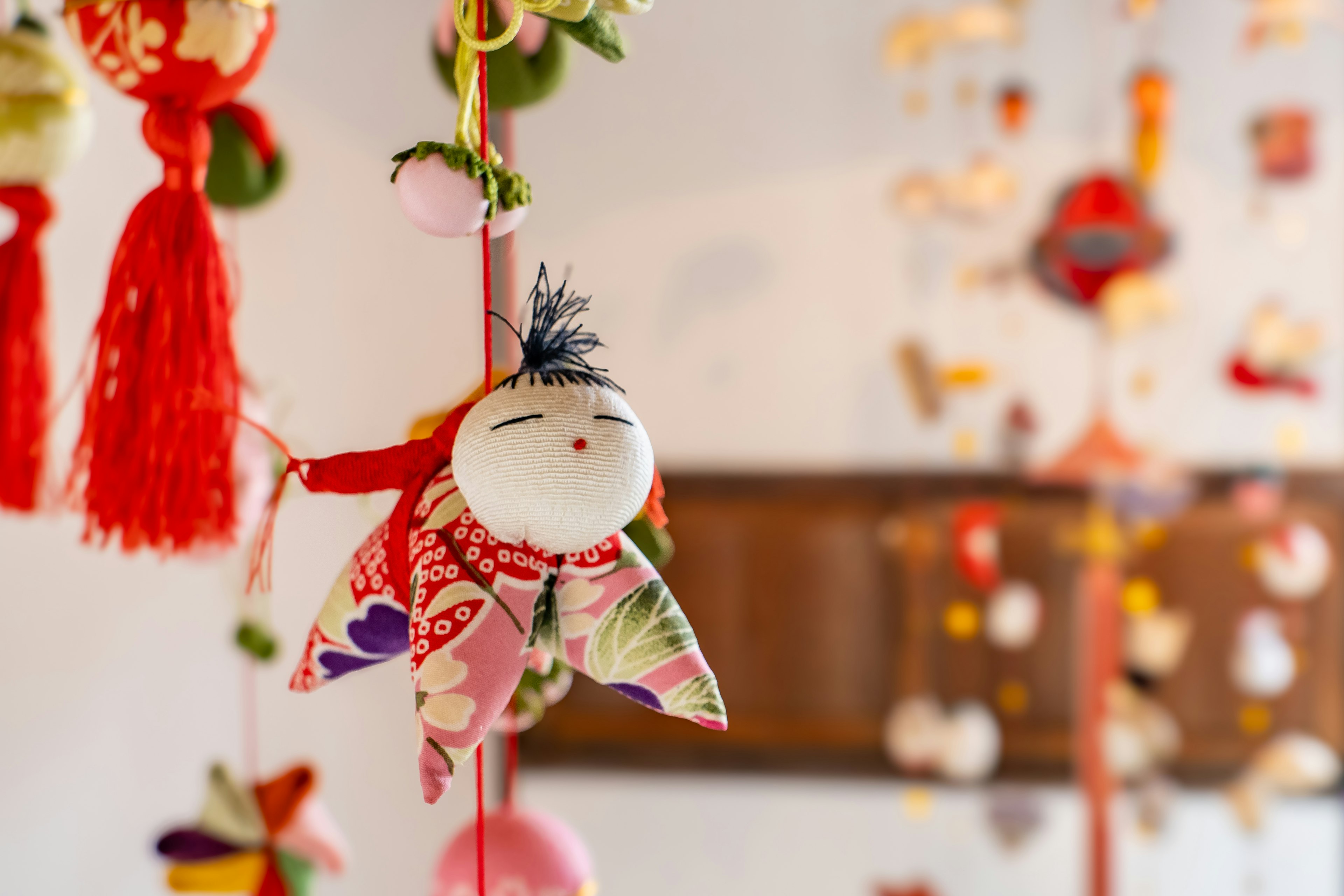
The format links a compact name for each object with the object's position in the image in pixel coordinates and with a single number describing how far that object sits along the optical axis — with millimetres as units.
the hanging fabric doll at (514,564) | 285
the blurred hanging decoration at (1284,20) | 890
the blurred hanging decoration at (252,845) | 612
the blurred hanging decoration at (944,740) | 1065
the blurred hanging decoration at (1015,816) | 1099
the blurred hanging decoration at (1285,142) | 1000
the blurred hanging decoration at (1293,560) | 1004
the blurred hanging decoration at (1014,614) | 1049
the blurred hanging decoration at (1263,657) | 1022
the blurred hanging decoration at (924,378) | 1093
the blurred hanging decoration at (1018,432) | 1091
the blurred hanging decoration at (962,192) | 1011
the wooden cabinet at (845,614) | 1149
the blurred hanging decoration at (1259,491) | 1040
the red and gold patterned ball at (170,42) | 396
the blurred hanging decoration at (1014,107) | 1032
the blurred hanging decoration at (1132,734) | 998
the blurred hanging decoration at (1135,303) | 947
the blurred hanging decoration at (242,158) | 550
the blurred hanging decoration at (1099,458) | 999
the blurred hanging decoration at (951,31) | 951
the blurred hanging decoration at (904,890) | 1131
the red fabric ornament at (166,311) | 407
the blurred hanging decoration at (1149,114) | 932
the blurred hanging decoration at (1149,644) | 1026
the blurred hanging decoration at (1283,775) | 1016
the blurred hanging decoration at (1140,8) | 880
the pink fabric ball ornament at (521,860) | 469
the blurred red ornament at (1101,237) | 957
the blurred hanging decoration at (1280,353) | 987
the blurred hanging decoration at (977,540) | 1069
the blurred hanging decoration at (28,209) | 508
